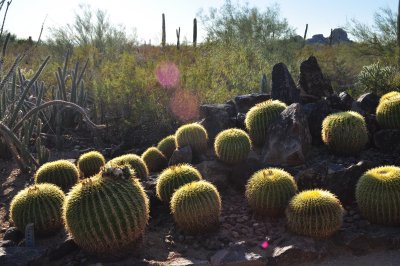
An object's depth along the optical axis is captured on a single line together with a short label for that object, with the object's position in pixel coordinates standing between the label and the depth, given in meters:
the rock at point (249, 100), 7.98
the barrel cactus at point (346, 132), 5.93
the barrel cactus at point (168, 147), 6.94
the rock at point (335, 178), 5.18
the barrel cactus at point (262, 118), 6.47
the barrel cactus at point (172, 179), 5.12
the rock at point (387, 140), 6.14
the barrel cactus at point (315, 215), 4.35
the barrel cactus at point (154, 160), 6.64
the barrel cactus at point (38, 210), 4.75
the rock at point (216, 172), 5.83
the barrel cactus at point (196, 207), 4.57
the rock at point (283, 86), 7.59
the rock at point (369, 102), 7.29
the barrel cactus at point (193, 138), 6.53
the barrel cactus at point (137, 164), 5.90
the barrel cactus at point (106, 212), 4.06
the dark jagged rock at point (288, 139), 5.95
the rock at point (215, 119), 7.18
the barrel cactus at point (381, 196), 4.53
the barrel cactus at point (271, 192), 4.82
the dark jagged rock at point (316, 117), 6.62
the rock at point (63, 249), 4.39
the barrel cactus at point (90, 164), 6.27
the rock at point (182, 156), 6.31
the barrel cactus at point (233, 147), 5.88
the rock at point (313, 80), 7.81
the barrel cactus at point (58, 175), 5.76
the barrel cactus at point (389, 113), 6.24
